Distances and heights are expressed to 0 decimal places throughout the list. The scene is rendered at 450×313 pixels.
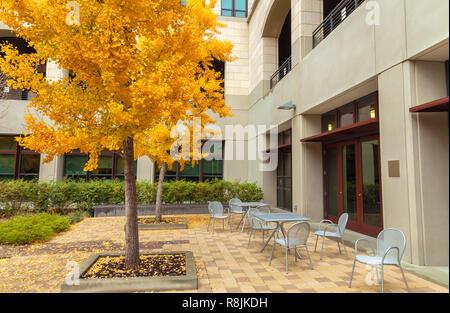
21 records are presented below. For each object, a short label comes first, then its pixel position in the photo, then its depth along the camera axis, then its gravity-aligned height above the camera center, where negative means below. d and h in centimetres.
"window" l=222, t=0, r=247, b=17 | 1681 +1071
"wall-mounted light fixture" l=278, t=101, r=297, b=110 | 984 +263
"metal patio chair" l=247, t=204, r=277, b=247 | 644 -109
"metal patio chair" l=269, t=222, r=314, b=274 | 488 -109
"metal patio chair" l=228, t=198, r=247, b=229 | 863 -99
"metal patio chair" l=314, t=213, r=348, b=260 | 557 -109
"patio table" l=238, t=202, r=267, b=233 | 876 -88
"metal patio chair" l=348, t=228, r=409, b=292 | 379 -105
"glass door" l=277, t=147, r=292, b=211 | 1215 -8
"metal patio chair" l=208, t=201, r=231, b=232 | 830 -100
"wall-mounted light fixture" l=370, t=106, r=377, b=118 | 686 +169
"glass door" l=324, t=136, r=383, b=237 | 695 -17
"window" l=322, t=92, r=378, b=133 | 697 +192
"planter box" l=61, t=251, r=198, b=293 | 380 -156
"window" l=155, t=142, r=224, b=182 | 1625 +48
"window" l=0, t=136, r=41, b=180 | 1464 +77
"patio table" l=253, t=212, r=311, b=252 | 534 -84
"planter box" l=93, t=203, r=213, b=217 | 1108 -139
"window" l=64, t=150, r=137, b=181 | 1526 +58
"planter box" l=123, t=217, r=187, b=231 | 841 -158
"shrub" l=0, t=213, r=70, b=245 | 675 -144
